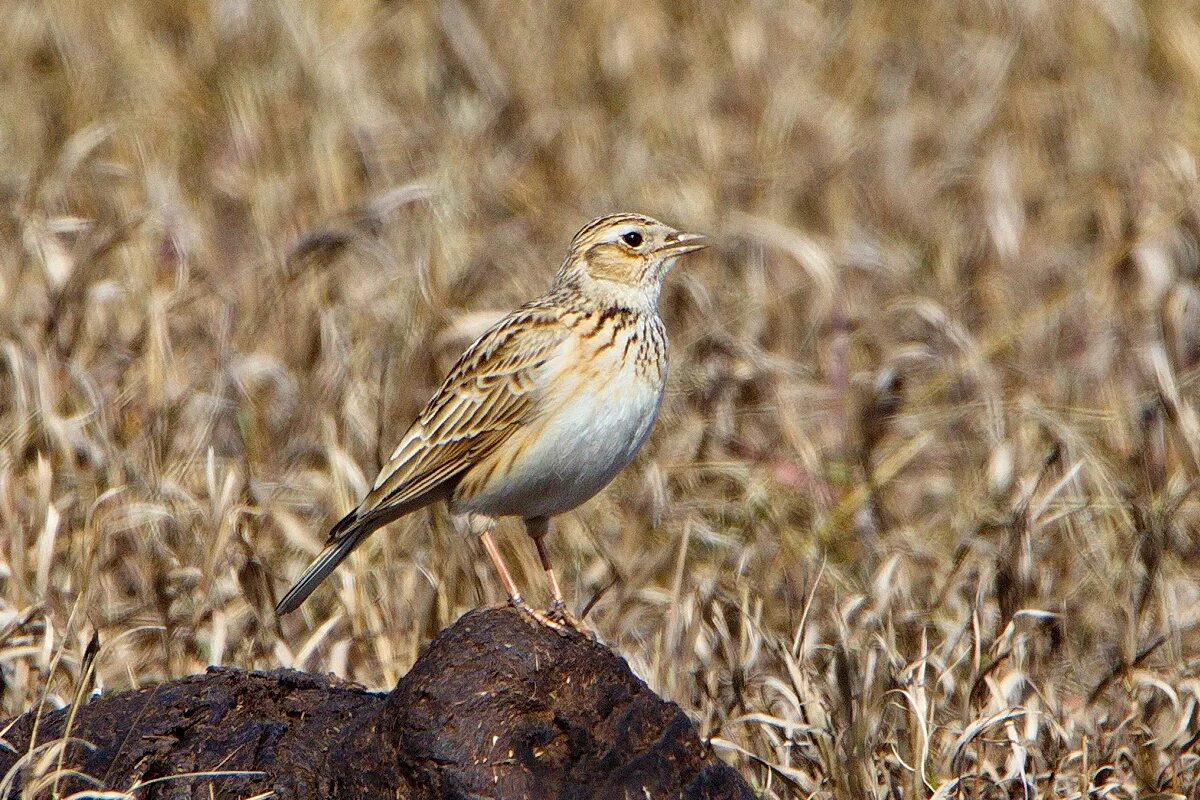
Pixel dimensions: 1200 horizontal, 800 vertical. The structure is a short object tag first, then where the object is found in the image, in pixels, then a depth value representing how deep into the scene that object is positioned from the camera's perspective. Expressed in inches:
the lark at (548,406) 413.7
